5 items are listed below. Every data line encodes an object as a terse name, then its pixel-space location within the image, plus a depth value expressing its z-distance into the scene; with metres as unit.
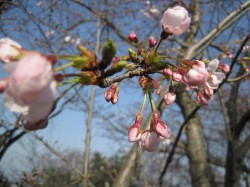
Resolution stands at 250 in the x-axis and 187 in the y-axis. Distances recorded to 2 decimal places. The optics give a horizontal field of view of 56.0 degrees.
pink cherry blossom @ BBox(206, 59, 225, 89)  0.15
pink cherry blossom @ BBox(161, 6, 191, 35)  0.13
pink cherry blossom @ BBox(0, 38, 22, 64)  0.10
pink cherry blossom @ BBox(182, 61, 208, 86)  0.12
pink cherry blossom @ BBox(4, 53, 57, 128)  0.08
